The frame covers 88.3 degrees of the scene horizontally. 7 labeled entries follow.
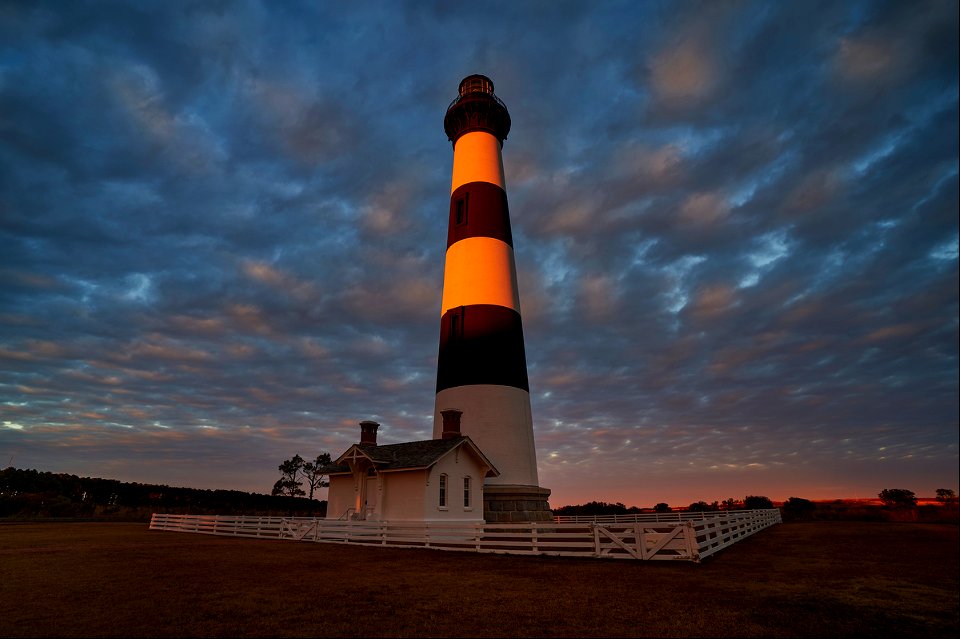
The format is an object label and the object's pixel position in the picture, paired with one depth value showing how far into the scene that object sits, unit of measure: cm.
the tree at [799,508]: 4253
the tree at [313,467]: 6438
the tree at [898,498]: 3481
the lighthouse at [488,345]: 2320
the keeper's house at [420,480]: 2117
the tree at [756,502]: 4616
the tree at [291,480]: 6574
